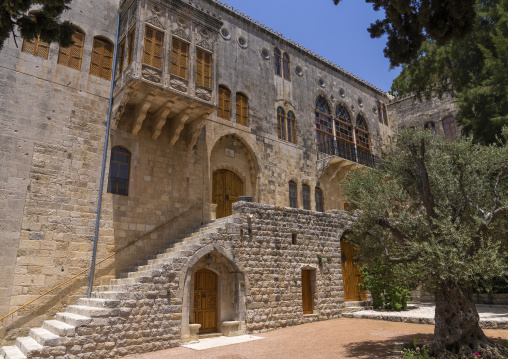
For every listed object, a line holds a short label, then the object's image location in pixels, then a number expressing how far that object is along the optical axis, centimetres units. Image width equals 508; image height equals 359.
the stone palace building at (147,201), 944
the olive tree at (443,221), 701
